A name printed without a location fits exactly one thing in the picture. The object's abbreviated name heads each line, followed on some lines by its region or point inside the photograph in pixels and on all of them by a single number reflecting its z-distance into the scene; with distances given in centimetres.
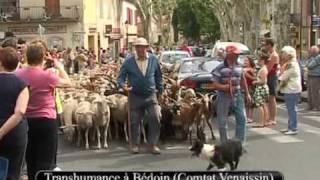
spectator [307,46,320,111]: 1767
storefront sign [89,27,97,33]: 5519
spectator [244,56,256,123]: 1530
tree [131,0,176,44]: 6506
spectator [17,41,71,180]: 720
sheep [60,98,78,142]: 1198
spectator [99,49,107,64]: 3786
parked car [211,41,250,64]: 2000
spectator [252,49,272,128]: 1424
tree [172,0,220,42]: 8506
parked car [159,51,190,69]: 2877
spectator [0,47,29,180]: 593
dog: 853
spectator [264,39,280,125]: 1428
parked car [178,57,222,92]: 1673
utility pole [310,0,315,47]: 4300
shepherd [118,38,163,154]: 1059
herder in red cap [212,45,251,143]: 1043
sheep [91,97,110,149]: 1174
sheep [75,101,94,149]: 1162
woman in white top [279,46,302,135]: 1308
